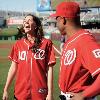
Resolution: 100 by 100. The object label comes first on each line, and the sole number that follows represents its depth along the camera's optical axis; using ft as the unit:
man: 10.41
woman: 16.29
